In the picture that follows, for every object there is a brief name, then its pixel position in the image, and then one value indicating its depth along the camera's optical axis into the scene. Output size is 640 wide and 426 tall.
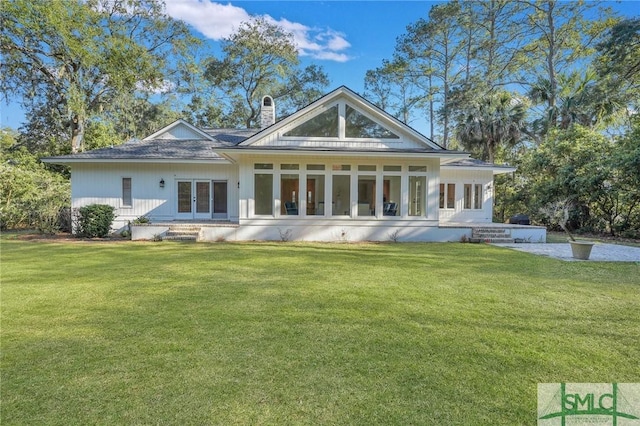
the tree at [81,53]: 18.17
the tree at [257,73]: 27.72
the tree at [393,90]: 30.45
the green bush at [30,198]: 13.23
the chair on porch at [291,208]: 12.47
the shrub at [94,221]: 11.96
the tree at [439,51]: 26.53
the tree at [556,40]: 22.86
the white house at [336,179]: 12.02
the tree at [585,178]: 13.74
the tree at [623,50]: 14.02
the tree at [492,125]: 20.48
